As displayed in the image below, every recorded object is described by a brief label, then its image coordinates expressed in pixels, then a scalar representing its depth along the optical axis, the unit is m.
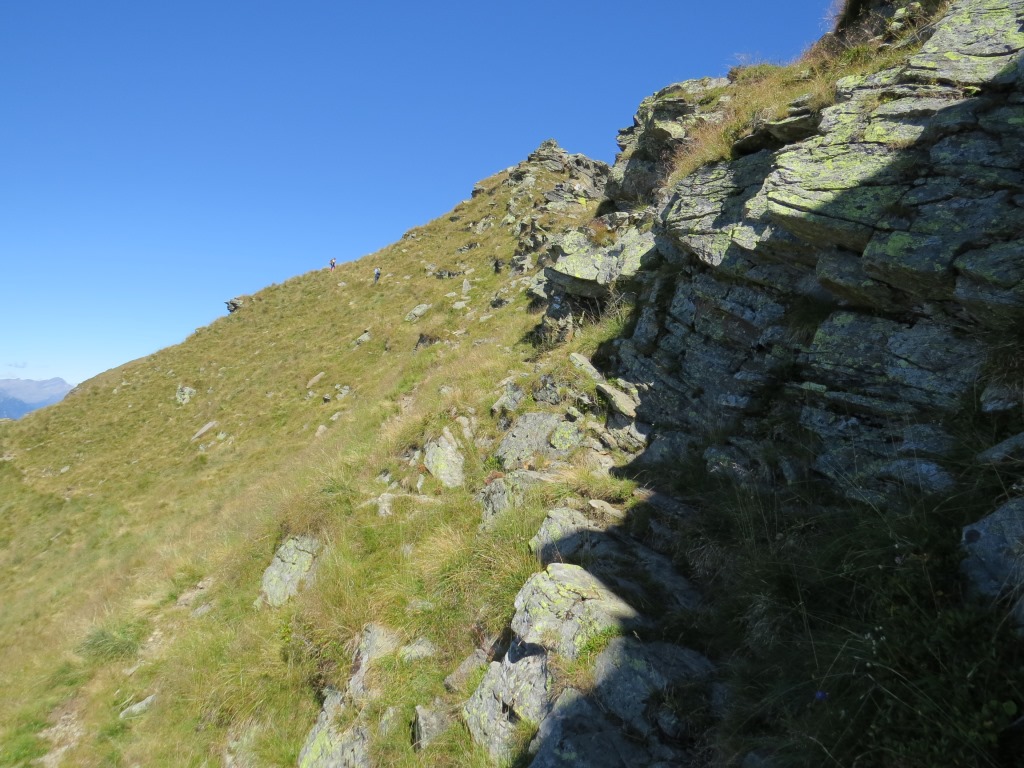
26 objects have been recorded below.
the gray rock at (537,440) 9.62
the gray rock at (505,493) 8.06
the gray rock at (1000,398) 4.19
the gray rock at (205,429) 26.88
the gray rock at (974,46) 6.07
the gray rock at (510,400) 11.59
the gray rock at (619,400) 9.37
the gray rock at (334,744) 5.71
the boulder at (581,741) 4.04
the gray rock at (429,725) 5.36
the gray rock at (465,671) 5.79
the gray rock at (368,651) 6.33
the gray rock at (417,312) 28.50
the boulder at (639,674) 4.30
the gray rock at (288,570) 8.98
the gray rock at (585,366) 10.80
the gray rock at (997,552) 2.93
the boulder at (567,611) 5.04
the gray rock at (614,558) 5.53
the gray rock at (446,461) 10.34
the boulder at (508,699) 4.78
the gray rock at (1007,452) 3.66
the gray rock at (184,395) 31.87
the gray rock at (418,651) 6.38
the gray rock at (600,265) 12.54
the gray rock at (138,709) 8.16
